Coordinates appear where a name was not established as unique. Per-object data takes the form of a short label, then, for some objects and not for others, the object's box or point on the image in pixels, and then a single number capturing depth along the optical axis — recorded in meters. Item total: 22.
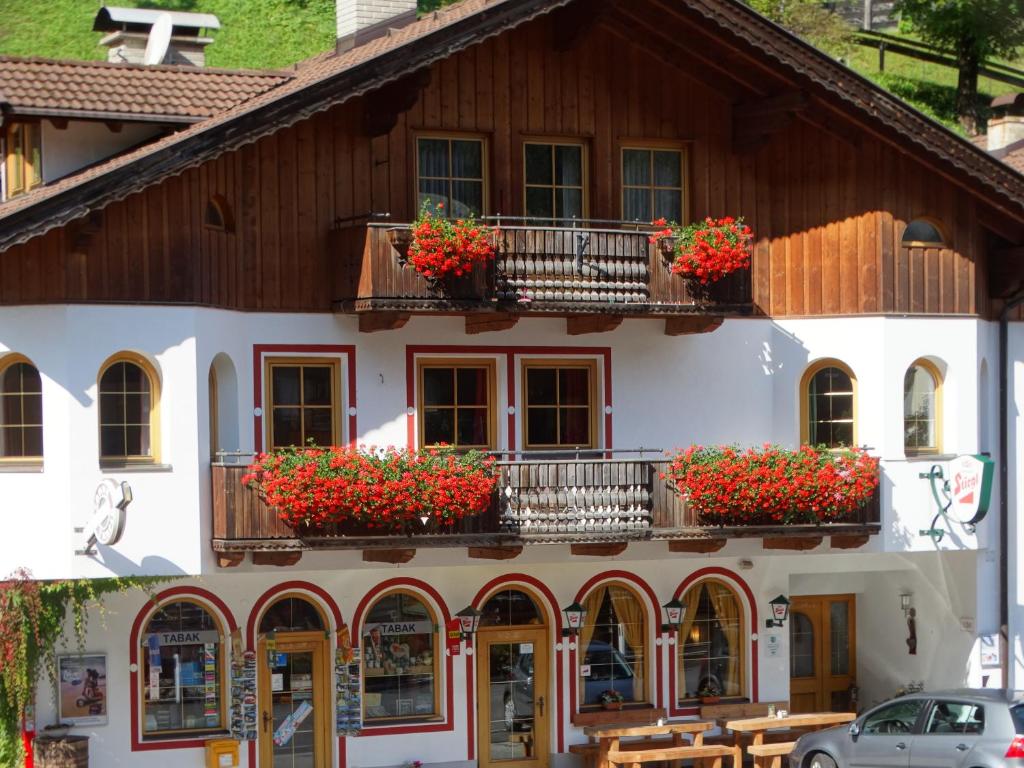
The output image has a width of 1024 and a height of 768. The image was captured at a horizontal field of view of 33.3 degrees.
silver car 18.83
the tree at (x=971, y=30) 48.03
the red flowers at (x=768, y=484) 21.67
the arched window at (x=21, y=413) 20.25
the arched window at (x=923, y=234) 23.70
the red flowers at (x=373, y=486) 20.00
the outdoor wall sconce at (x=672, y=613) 24.25
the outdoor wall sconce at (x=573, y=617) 23.77
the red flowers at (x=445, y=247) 20.66
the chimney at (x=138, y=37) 26.89
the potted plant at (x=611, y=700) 23.84
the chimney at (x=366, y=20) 24.70
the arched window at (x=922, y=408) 23.81
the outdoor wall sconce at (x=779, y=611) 24.75
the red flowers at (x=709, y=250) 21.91
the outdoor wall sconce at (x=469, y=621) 23.22
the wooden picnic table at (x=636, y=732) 22.53
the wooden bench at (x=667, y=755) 22.23
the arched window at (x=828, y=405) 23.81
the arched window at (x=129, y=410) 20.31
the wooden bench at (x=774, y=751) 22.70
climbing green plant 19.92
